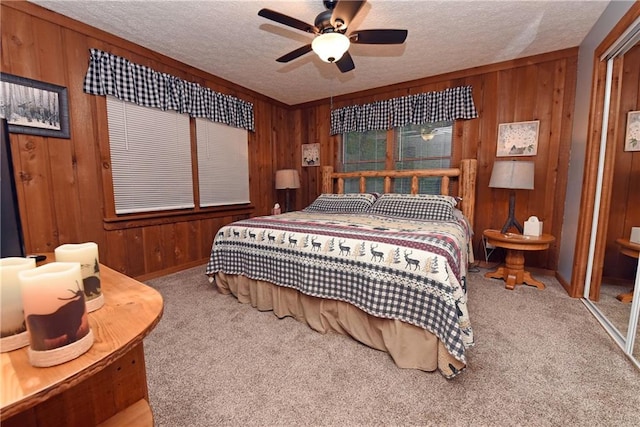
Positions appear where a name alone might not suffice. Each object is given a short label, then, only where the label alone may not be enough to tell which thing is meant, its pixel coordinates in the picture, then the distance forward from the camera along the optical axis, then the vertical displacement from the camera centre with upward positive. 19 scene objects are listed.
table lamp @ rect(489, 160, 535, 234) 2.67 +0.09
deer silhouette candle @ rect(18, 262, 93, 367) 0.49 -0.24
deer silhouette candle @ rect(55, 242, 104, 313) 0.70 -0.21
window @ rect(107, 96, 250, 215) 2.66 +0.30
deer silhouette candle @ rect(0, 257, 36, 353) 0.53 -0.25
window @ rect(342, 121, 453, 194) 3.50 +0.47
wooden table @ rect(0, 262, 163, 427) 0.44 -0.32
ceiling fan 1.73 +1.07
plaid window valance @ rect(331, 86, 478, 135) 3.26 +0.98
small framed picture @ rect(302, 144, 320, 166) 4.47 +0.51
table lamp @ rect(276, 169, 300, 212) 4.14 +0.10
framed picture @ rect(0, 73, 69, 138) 2.01 +0.63
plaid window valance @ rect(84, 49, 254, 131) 2.45 +1.02
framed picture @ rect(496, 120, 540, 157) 2.99 +0.51
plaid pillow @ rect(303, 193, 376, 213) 3.24 -0.22
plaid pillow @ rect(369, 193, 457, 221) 2.74 -0.24
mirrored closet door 2.14 -0.05
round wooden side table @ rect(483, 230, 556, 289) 2.52 -0.67
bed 1.49 -0.60
